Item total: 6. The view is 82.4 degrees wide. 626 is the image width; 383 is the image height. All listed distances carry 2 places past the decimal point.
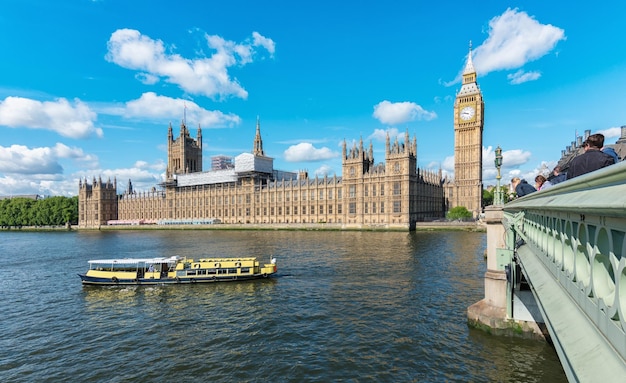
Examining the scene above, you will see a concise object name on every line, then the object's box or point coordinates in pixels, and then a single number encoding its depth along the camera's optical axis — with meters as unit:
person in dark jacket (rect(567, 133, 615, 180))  7.17
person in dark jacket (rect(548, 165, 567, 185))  11.64
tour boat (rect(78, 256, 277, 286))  35.16
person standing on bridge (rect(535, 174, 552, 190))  15.81
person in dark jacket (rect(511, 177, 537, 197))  14.73
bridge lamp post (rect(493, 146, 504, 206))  19.98
